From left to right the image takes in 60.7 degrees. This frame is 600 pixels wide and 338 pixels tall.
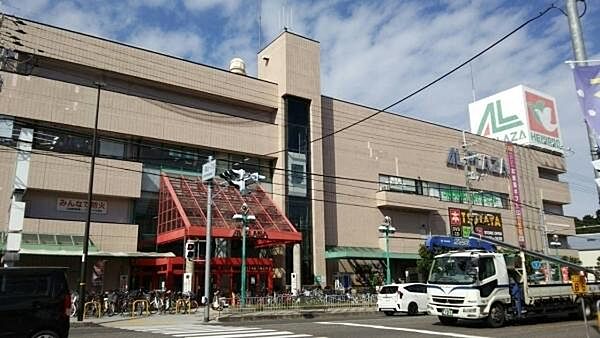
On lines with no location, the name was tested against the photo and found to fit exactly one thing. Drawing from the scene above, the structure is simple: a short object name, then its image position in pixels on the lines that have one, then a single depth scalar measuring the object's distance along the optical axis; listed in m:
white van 23.68
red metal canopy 29.86
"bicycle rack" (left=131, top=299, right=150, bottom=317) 25.14
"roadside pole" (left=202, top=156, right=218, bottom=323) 21.08
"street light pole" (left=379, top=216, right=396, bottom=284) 33.12
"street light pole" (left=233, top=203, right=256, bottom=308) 25.31
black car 10.63
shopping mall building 29.72
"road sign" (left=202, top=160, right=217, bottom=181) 23.25
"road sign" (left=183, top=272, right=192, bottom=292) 27.69
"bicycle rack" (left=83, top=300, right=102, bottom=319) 24.61
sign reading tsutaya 49.25
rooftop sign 62.41
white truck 16.05
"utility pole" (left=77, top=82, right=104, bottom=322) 22.16
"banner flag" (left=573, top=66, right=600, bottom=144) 9.43
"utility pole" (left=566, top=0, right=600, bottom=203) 9.41
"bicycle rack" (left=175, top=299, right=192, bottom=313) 26.47
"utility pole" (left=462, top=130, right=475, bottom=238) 47.22
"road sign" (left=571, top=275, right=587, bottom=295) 11.07
